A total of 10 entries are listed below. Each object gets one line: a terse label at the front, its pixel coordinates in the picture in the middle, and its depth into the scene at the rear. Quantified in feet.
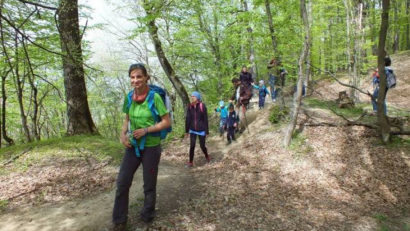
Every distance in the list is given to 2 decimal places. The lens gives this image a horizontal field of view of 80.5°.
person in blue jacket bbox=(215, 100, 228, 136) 33.71
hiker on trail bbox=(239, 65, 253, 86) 33.83
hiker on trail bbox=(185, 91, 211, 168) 22.93
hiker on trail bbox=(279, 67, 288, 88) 33.56
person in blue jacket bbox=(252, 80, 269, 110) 37.70
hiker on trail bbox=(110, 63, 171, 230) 10.53
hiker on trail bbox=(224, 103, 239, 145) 31.63
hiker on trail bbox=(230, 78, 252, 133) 33.80
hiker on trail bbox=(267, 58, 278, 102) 28.91
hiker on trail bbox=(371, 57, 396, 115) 22.65
